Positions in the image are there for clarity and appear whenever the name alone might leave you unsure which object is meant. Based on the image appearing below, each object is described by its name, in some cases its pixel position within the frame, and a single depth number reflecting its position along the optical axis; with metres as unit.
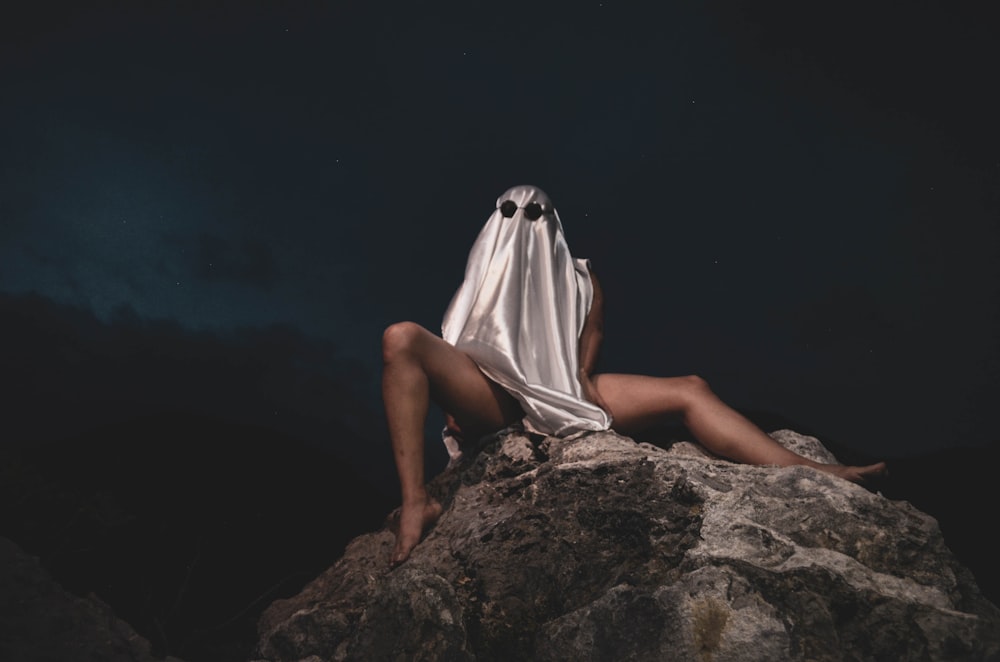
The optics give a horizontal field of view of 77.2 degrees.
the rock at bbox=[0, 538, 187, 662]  2.16
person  2.56
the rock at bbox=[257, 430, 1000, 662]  1.66
